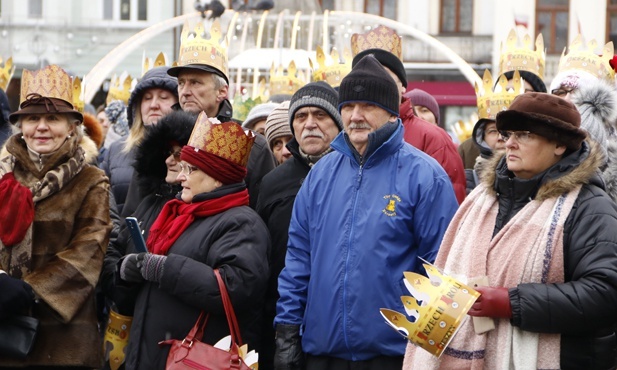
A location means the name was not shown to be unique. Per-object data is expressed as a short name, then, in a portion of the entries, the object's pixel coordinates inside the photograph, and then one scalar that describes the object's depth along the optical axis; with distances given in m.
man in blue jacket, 7.75
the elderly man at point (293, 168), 9.09
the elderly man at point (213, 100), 9.82
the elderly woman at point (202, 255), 8.22
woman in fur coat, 8.87
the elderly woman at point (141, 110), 10.80
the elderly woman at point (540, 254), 6.86
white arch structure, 25.60
